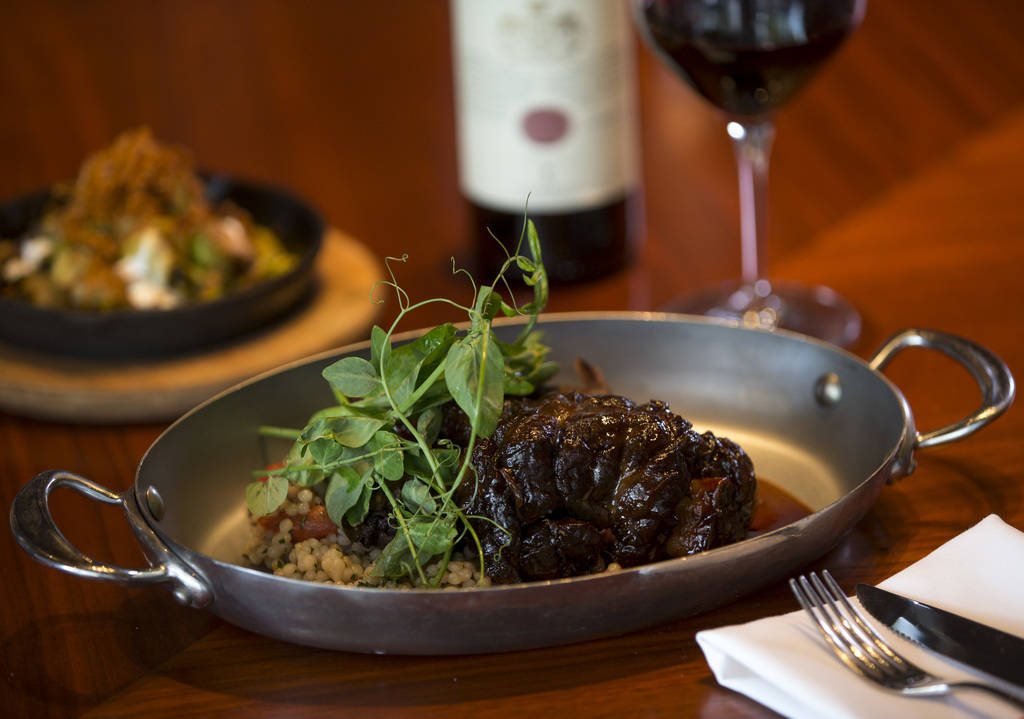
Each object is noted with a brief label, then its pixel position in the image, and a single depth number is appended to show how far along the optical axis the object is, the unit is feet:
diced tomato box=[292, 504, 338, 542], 2.63
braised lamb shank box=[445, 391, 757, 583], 2.57
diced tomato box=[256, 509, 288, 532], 2.66
